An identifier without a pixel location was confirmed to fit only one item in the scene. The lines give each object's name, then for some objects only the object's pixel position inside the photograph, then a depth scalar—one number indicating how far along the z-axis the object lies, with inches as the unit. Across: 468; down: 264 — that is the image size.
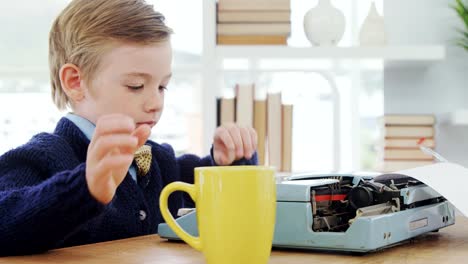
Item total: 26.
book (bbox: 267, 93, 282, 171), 105.8
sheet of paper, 36.7
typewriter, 33.9
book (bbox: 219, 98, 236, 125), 105.7
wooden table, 33.3
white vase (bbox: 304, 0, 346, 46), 105.1
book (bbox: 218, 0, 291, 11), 103.8
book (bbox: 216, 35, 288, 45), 103.3
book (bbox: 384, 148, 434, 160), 106.5
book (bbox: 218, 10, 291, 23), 103.6
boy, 46.4
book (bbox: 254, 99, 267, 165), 106.0
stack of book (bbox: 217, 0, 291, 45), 103.5
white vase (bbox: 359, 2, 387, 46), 105.3
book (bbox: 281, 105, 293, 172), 105.7
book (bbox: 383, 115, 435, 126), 107.7
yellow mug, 28.3
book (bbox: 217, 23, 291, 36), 103.4
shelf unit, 101.9
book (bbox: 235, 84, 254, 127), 105.9
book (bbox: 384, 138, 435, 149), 106.8
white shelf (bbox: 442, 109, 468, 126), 101.6
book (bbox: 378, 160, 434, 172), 105.0
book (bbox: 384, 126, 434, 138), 107.4
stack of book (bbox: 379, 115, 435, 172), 106.2
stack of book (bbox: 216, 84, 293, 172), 105.7
